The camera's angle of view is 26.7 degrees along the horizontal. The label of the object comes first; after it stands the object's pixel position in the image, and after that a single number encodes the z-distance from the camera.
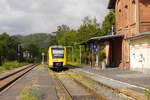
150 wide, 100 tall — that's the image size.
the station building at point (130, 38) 27.42
